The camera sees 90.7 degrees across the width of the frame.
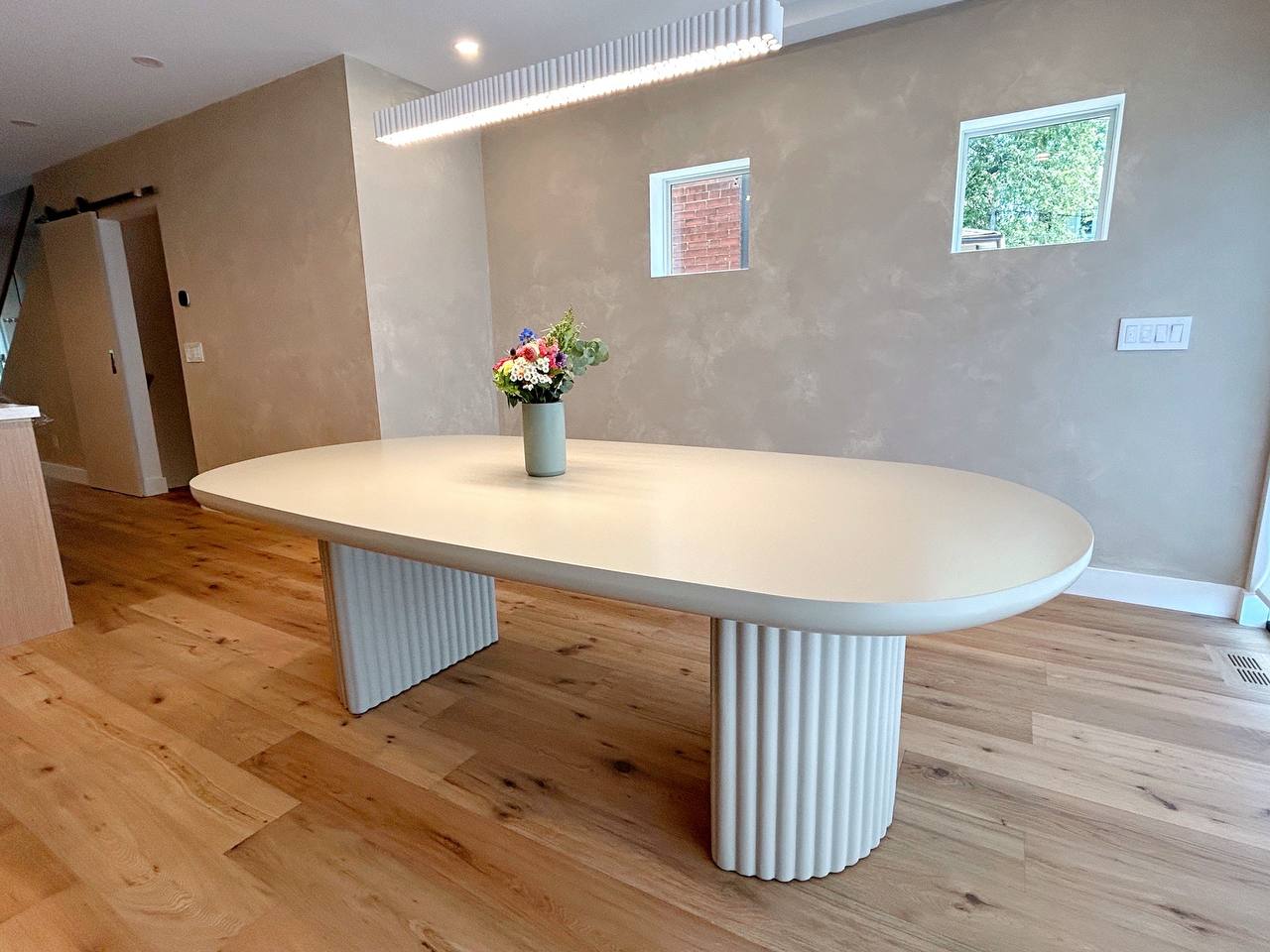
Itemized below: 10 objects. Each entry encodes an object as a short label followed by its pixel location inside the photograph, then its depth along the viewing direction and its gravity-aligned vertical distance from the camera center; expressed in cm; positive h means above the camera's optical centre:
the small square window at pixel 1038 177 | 251 +64
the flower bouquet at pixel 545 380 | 163 -9
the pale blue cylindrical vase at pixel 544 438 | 167 -25
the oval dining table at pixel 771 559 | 86 -35
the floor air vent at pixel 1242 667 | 203 -112
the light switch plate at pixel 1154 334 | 242 -1
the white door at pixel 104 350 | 457 +2
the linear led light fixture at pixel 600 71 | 181 +86
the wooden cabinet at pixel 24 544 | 251 -76
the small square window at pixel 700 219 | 327 +64
